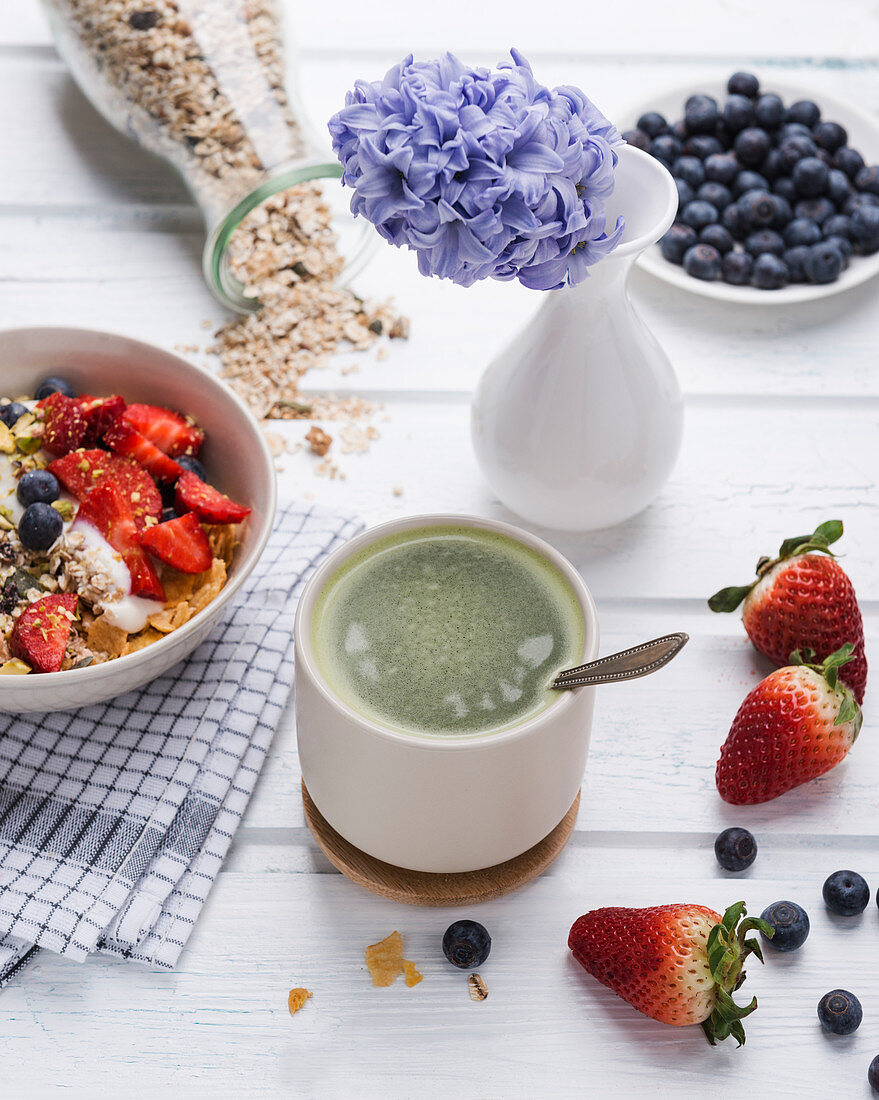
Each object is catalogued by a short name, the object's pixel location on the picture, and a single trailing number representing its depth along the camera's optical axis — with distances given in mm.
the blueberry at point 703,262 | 1341
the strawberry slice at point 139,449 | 982
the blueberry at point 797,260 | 1341
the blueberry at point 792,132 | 1461
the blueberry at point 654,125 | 1483
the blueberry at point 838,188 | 1410
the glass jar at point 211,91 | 1323
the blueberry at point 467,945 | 794
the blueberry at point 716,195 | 1419
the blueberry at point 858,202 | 1392
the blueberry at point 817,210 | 1406
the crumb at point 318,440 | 1170
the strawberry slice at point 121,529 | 912
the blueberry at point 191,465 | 1010
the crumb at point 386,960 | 798
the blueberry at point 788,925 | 806
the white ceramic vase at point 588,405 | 948
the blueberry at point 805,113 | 1482
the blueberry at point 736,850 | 853
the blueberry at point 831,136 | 1468
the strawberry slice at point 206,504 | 955
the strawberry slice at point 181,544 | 916
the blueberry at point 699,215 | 1389
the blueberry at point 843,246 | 1345
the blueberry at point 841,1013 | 768
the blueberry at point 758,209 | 1390
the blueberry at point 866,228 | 1348
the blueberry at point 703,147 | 1466
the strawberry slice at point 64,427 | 987
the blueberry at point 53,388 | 1034
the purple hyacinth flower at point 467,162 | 704
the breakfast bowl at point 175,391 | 948
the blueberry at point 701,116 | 1479
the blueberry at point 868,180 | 1421
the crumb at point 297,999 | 783
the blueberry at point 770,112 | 1476
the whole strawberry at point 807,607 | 922
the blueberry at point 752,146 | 1454
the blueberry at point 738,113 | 1475
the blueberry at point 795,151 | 1435
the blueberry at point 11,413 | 1008
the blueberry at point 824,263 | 1325
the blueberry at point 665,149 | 1454
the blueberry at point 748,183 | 1434
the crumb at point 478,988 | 792
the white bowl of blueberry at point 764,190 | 1343
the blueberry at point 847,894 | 829
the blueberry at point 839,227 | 1365
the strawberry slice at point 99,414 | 991
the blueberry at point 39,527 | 918
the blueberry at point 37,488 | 940
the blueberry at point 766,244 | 1369
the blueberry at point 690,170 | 1438
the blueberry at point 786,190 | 1429
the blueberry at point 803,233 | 1355
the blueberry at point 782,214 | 1398
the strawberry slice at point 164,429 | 1009
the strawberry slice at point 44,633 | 844
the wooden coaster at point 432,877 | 819
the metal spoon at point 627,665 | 688
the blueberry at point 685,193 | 1437
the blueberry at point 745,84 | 1497
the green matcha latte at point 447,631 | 752
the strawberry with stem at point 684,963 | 734
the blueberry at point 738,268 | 1345
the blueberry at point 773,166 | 1447
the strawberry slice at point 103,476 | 951
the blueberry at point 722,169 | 1438
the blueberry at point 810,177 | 1401
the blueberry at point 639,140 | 1468
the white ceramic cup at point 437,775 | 717
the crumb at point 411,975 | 796
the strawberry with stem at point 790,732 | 860
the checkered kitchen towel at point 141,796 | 806
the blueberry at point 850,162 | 1440
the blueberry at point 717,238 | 1363
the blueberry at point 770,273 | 1335
